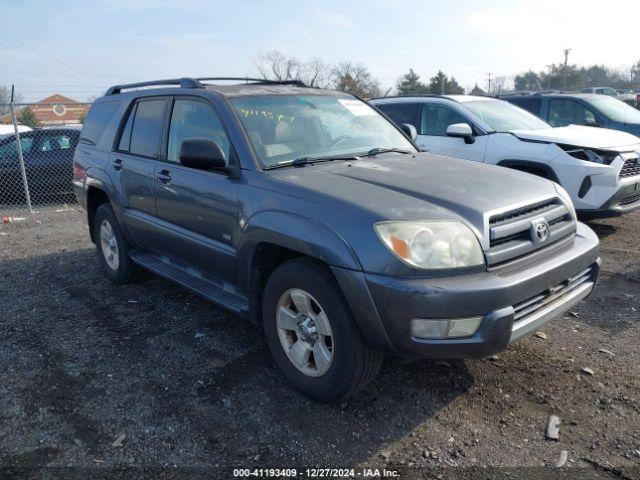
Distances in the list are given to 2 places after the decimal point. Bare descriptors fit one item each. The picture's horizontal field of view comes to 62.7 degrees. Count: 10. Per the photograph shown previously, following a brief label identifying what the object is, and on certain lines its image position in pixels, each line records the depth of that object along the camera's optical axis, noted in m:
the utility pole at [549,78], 54.26
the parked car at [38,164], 10.34
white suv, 6.00
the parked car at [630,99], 18.24
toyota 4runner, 2.62
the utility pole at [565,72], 54.54
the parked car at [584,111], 9.08
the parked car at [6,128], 13.42
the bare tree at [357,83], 48.88
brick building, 31.68
